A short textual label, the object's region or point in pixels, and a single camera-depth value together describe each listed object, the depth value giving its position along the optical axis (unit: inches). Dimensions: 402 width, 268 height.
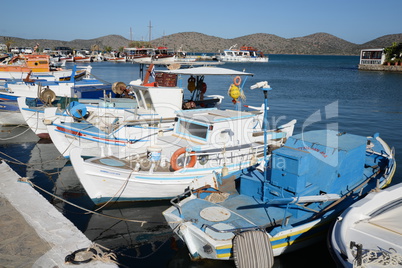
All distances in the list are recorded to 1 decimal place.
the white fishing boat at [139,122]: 619.8
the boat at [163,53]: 2750.2
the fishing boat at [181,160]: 450.0
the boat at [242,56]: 4968.8
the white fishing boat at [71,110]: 729.6
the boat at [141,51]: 3549.2
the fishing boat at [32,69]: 1383.9
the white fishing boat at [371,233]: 253.8
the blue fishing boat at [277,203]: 312.7
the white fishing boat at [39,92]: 977.5
